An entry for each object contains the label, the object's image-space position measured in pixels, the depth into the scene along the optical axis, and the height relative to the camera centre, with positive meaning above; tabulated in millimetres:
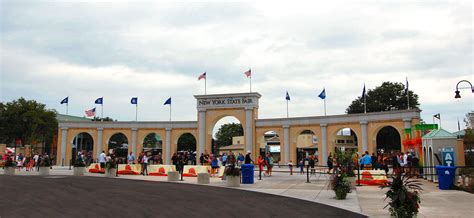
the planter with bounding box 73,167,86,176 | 27425 -1334
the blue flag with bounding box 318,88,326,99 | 38719 +5598
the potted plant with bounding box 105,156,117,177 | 25766 -1120
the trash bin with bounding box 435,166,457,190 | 17719 -1125
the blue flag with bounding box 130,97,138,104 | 45156 +5863
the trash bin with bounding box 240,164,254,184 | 20750 -1179
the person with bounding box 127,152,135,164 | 28703 -518
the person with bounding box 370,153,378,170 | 26812 -725
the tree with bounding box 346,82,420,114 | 61500 +8350
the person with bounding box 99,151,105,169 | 27877 -571
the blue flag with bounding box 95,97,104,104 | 43366 +5705
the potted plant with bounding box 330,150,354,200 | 14070 -1066
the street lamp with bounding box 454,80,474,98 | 21712 +3298
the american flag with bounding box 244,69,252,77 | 40062 +8038
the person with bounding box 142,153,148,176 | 27161 -842
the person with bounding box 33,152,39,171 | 34688 -711
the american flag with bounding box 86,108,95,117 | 43356 +4396
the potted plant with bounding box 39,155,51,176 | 28188 -1079
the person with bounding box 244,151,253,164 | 23153 -435
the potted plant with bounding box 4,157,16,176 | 29656 -1128
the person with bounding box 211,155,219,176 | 26375 -887
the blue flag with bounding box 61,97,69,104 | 43781 +5705
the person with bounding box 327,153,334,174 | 24869 -737
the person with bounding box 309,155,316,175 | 26919 -646
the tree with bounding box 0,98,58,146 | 58438 +4726
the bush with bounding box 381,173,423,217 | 9156 -1114
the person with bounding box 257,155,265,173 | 25244 -673
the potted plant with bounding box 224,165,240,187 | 19219 -1238
